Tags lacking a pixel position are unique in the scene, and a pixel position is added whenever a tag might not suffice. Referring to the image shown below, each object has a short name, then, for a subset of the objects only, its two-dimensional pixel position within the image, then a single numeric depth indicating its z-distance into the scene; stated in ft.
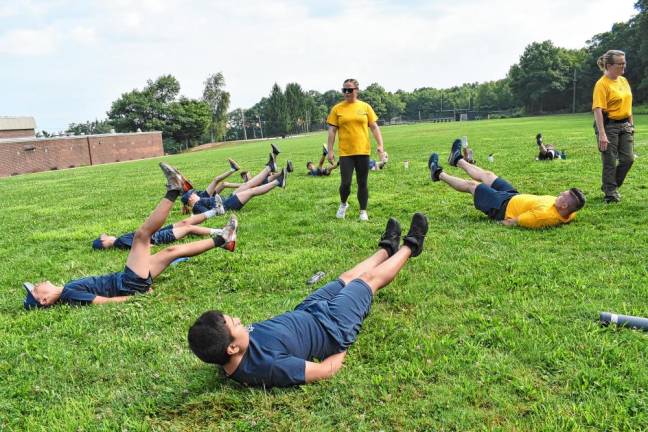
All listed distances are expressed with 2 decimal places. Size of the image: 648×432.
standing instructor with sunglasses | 25.41
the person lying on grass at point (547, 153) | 41.24
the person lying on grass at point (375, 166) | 45.72
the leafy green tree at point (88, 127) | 384.64
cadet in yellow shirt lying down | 20.71
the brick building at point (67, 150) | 139.09
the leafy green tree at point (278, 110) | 367.45
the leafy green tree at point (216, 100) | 304.50
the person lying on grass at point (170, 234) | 22.59
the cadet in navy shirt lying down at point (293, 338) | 10.21
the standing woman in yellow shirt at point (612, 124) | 24.61
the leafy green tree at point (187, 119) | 252.21
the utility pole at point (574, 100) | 260.66
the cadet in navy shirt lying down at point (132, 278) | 16.74
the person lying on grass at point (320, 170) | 46.01
